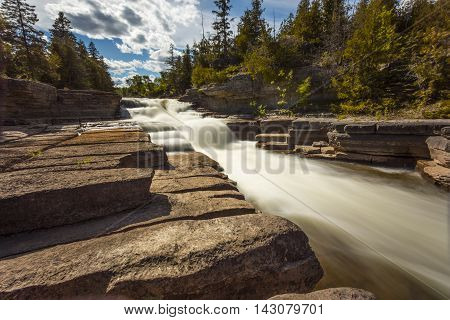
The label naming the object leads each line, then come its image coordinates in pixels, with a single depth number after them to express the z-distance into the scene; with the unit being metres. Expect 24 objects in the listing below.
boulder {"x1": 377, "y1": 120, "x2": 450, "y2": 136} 5.93
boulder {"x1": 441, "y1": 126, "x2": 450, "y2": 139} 5.49
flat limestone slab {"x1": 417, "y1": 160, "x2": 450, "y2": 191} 5.08
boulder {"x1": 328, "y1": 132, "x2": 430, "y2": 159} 6.32
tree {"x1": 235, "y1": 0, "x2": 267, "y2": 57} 30.45
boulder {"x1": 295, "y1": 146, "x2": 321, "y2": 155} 8.30
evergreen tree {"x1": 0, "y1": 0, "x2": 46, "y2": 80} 20.92
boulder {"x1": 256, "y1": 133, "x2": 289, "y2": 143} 9.94
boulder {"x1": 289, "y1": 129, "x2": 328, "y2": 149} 9.02
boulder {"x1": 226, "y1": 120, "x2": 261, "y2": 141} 11.77
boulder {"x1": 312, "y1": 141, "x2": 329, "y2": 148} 8.64
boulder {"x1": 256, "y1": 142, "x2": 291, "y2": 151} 9.26
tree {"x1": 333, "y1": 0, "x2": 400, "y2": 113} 11.77
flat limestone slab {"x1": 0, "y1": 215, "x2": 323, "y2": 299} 1.27
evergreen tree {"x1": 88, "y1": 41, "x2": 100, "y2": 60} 47.03
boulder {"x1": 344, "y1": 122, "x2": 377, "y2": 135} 6.93
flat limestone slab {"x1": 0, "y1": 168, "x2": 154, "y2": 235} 1.77
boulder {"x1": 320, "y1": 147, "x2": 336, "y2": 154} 8.05
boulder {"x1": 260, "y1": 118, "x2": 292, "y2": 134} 10.83
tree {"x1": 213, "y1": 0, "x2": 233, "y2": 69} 35.28
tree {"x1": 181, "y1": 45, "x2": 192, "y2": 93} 41.34
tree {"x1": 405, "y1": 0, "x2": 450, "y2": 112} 10.05
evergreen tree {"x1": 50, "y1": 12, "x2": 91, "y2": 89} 23.61
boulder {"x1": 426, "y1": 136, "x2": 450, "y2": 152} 5.29
